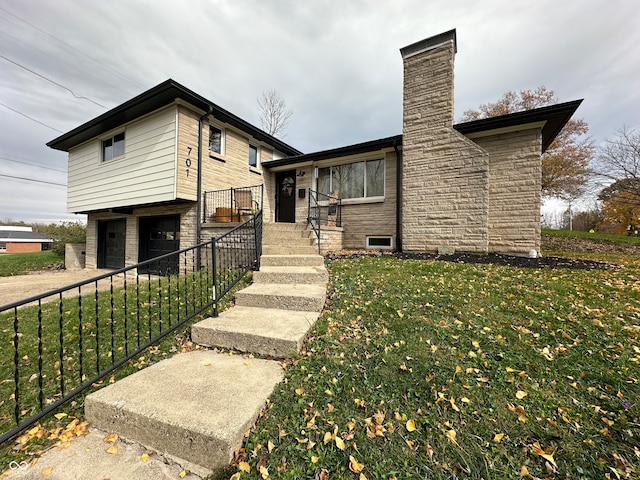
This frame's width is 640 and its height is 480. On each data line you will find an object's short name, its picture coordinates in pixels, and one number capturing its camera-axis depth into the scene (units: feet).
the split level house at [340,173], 22.57
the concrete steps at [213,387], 5.35
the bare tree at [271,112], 57.72
